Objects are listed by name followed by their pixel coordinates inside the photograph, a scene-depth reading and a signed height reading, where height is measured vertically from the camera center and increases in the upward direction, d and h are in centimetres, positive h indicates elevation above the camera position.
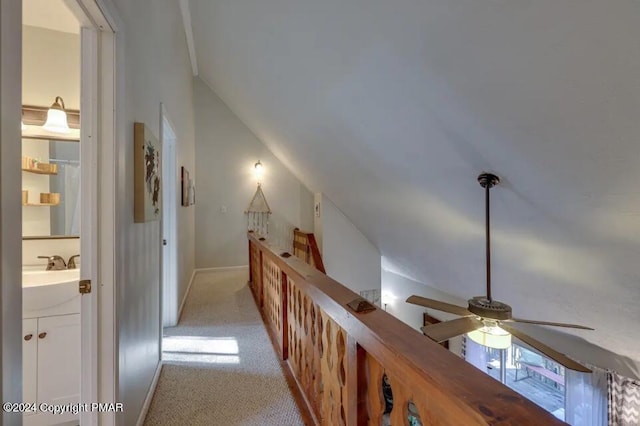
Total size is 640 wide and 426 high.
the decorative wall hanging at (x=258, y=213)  593 +1
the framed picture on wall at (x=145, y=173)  155 +23
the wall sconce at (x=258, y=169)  601 +93
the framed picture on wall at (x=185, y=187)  378 +37
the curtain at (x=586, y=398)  288 -197
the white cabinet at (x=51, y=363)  154 -82
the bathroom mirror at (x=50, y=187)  187 +18
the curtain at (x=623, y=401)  267 -177
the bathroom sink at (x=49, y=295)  151 -44
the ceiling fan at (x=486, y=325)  169 -71
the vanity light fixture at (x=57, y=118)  187 +63
